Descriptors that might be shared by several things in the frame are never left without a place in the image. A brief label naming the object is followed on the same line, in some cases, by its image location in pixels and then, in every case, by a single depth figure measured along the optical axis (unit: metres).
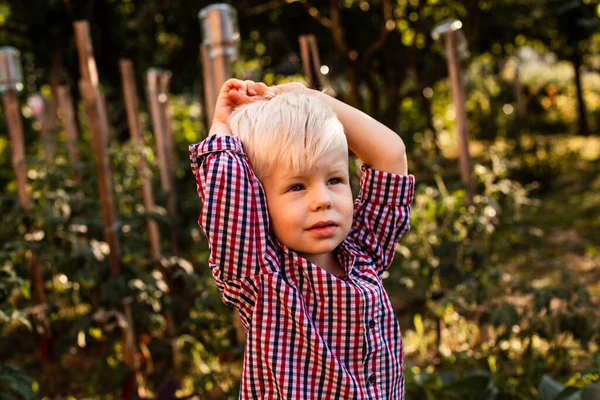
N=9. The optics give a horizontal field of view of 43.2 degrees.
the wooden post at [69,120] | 4.14
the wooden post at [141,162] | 3.40
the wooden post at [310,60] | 2.47
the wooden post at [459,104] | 3.29
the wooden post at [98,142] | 2.82
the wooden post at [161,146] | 3.77
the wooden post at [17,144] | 3.11
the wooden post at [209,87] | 2.81
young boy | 1.31
